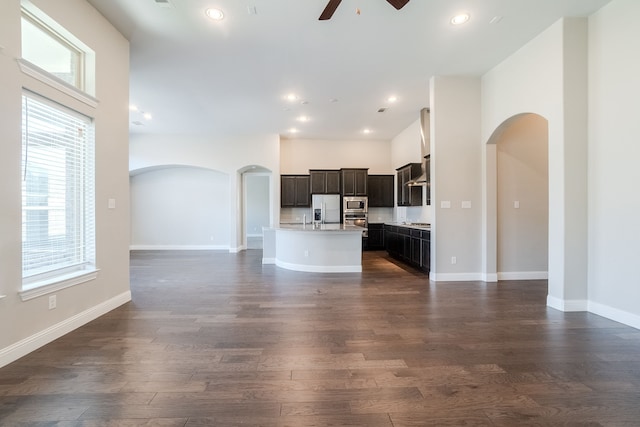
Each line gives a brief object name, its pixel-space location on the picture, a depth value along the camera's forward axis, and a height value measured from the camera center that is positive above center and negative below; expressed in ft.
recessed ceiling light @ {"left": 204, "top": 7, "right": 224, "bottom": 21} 10.11 +7.35
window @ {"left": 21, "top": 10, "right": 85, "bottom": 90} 8.38 +5.31
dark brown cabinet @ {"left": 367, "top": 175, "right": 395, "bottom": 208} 28.17 +2.34
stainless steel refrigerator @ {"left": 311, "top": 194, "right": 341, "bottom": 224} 27.58 +0.94
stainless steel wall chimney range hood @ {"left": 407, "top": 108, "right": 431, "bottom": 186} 19.10 +5.23
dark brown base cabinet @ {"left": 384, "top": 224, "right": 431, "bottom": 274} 16.72 -2.24
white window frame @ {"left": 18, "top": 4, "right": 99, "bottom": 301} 7.89 +3.49
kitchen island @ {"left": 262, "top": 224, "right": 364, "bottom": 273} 17.76 -2.31
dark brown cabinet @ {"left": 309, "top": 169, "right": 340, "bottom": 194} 27.48 +3.09
